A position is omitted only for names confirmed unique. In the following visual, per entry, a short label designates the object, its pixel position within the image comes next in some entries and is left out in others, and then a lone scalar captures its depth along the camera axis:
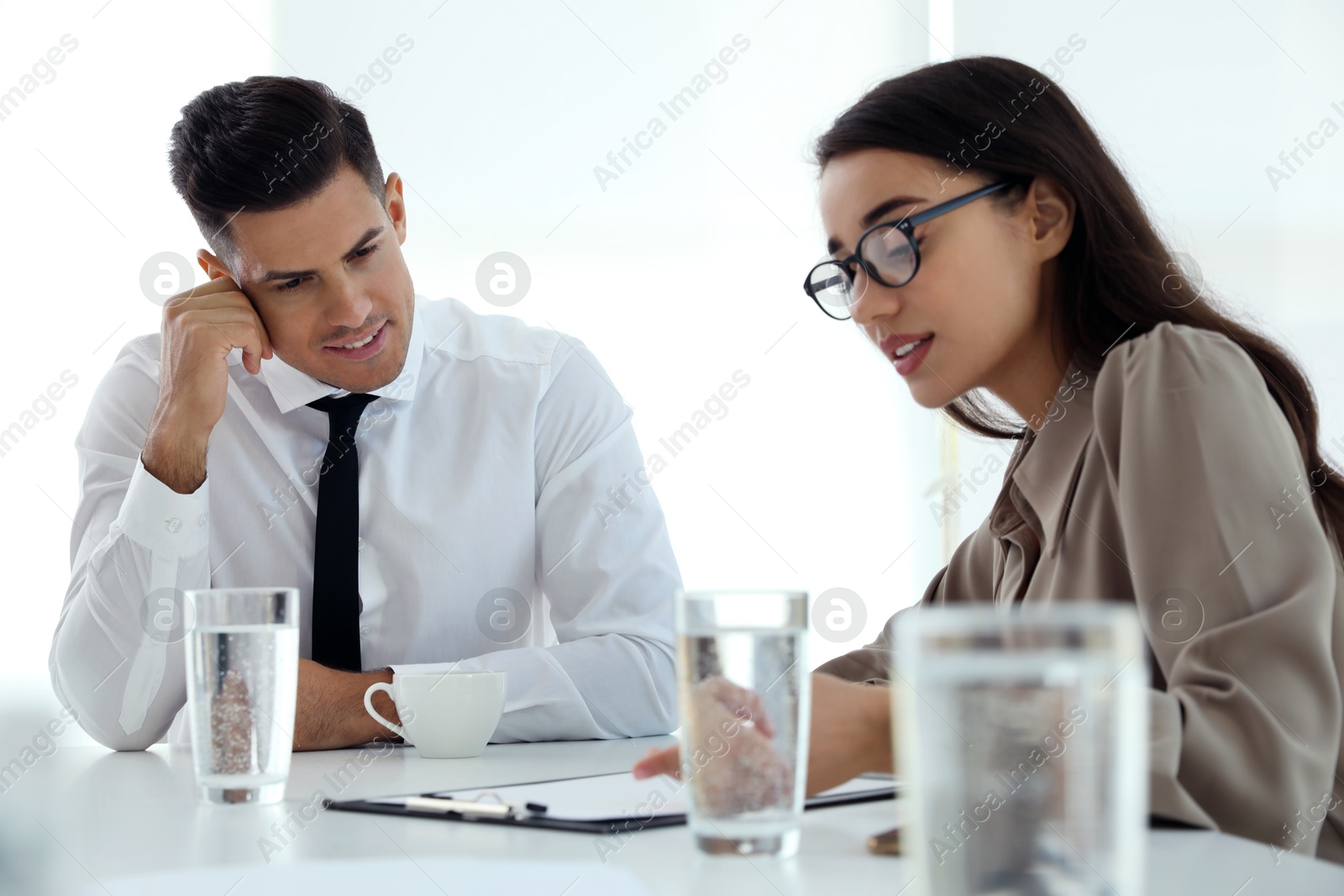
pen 2.26
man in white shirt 2.91
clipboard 2.23
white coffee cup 2.59
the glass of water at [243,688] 2.31
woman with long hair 2.28
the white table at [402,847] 2.09
